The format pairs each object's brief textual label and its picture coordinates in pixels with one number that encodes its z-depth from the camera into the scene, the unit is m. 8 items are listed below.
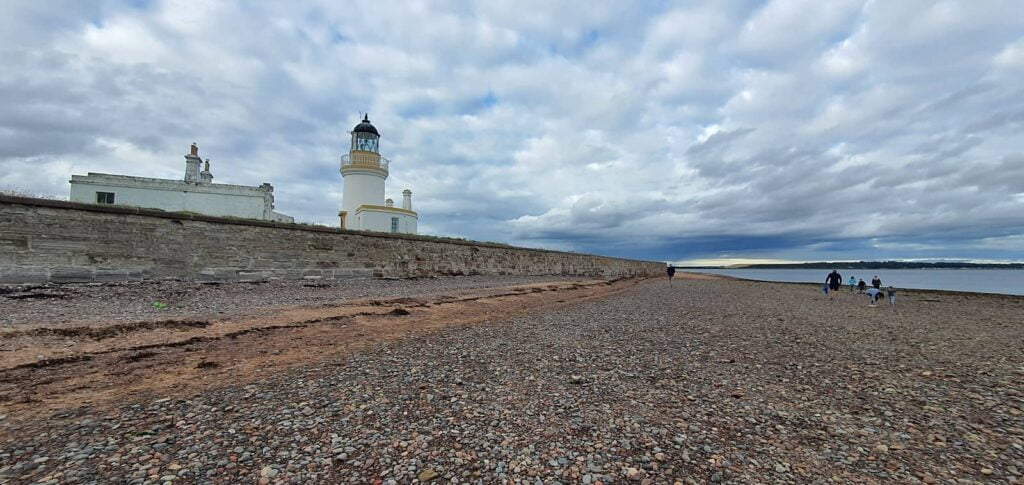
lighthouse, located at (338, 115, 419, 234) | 27.91
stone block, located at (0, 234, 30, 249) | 9.38
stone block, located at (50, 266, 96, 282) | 9.91
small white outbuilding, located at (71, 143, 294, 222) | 18.70
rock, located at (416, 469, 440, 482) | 2.69
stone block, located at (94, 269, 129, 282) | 10.53
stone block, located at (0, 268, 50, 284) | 9.29
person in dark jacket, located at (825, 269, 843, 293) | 23.31
